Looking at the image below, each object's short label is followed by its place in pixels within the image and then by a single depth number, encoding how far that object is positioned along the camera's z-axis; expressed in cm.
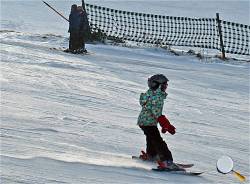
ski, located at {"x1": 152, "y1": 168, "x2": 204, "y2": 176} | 1460
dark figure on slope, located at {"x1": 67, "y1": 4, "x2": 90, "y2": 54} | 3409
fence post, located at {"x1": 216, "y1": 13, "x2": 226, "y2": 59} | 3841
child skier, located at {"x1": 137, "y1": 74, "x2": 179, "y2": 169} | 1441
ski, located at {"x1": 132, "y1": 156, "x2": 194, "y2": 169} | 1499
